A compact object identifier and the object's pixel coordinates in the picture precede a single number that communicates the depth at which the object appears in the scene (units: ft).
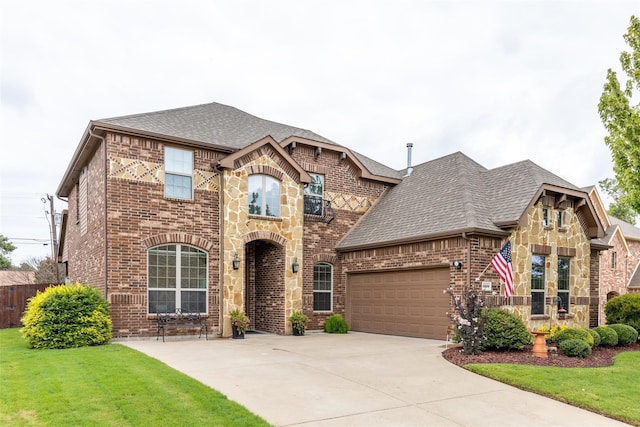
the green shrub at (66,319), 34.01
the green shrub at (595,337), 36.86
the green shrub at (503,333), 33.65
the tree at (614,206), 133.59
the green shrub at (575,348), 32.19
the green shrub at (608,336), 38.27
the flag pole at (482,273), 40.04
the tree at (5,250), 165.84
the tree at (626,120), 34.06
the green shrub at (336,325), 50.31
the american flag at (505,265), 36.29
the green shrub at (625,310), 44.37
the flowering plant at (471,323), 32.19
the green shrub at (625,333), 39.99
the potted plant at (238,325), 43.24
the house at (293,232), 41.06
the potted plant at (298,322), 47.11
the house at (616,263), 83.56
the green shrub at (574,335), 34.16
